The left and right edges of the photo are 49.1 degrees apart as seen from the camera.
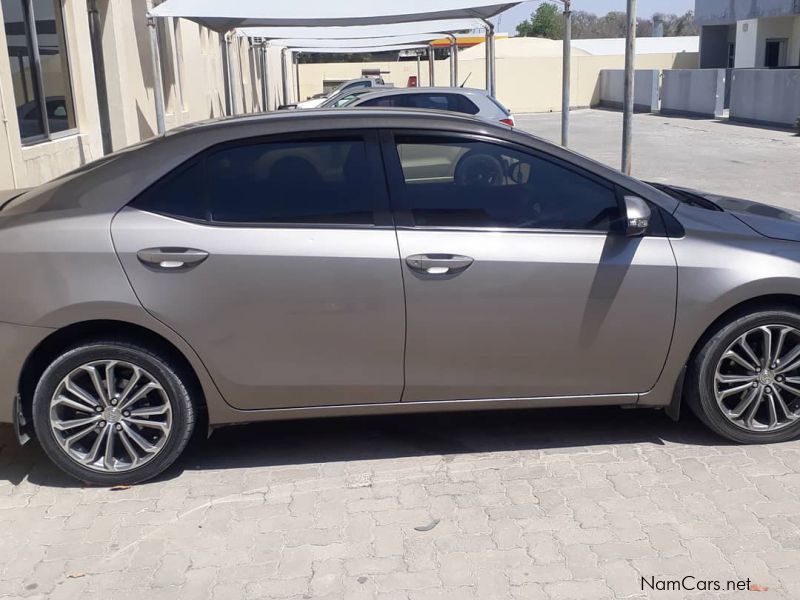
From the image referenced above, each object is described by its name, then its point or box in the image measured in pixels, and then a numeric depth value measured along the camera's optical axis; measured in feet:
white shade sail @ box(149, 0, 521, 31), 33.91
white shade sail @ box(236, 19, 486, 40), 60.23
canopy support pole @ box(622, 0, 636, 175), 28.25
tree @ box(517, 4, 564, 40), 255.70
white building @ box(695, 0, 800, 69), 111.75
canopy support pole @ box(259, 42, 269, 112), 91.07
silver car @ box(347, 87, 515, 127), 40.04
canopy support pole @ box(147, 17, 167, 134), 36.11
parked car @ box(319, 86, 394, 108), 48.93
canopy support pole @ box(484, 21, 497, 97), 54.95
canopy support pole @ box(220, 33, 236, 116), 58.59
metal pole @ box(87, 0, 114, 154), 43.14
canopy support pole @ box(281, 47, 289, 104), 116.91
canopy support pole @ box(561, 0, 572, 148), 37.35
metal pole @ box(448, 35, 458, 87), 78.39
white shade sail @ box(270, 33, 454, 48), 75.51
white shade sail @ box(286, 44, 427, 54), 86.22
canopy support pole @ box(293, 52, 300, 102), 153.58
